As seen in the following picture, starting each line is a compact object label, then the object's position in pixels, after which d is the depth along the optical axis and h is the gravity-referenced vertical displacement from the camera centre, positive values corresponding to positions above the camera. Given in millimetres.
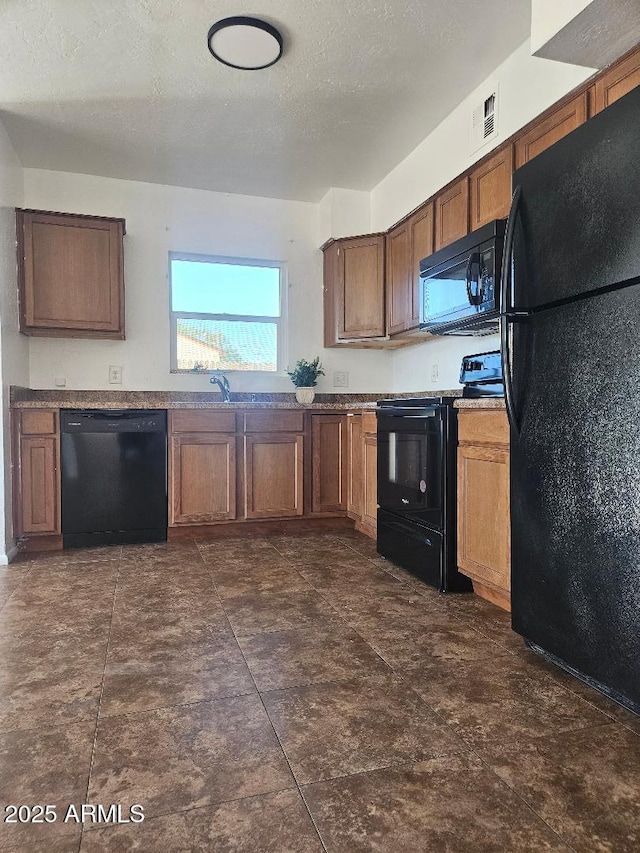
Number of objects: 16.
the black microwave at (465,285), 2707 +666
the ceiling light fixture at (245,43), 2578 +1744
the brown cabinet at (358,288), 4219 +932
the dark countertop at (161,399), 3631 +102
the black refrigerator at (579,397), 1477 +38
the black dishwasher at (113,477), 3629 -414
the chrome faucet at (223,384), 4309 +212
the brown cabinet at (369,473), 3594 -400
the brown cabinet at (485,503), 2270 -391
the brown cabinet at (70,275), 3775 +944
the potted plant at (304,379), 4484 +256
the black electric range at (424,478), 2645 -342
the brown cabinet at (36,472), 3525 -371
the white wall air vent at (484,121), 3002 +1566
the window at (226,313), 4461 +793
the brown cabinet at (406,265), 3643 +1001
